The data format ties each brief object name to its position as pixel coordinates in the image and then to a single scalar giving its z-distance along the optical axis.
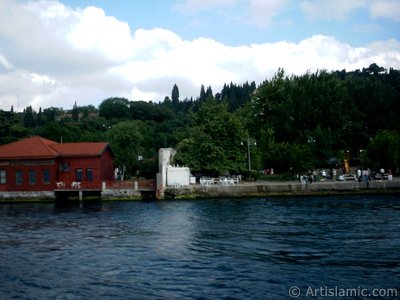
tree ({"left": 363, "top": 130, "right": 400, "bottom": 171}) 51.91
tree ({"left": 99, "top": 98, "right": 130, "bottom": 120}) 139.00
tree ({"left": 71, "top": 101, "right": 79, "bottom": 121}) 148.27
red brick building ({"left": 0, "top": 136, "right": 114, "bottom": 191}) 49.53
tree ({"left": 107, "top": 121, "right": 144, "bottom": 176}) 65.88
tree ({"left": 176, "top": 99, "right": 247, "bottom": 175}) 54.25
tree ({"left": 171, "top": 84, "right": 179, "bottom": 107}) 187.71
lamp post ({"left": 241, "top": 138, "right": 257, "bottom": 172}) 54.61
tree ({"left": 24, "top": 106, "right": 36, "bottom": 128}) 135.68
